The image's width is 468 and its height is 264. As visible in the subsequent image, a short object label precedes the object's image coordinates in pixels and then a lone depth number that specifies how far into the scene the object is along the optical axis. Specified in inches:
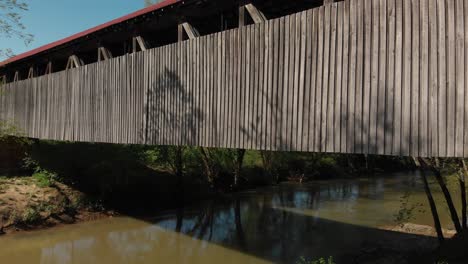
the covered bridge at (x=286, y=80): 168.6
